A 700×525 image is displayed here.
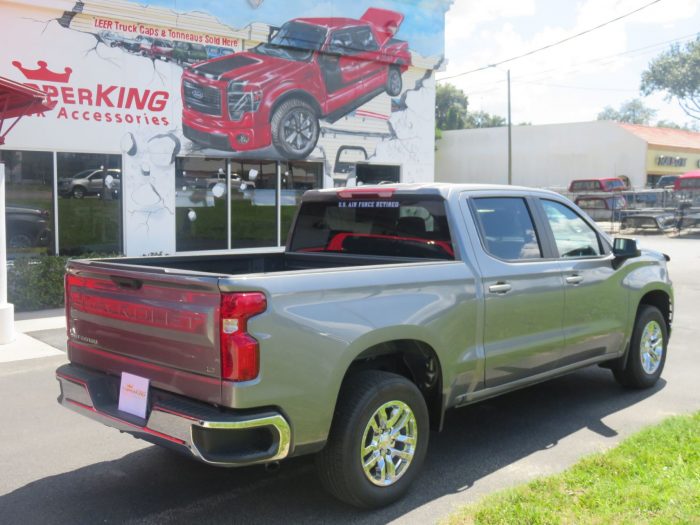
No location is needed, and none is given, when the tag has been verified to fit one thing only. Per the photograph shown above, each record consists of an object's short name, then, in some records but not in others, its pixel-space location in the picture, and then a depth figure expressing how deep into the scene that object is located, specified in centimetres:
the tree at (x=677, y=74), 6391
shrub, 1054
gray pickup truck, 342
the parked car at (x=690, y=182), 3105
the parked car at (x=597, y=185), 3556
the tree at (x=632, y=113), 13125
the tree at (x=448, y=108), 8056
